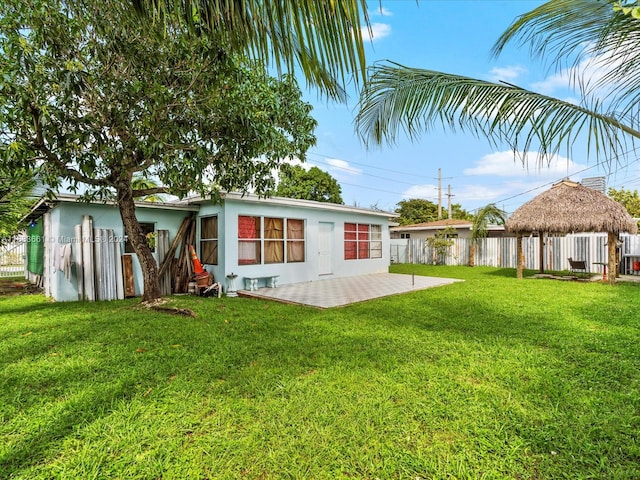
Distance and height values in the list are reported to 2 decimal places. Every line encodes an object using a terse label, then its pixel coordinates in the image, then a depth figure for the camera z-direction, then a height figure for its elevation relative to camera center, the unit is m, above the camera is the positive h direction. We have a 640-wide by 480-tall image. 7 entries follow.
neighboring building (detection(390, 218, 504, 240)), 19.95 +1.07
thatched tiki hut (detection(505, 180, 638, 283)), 10.74 +1.03
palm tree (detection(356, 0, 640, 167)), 2.09 +1.05
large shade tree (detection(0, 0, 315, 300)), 5.09 +2.52
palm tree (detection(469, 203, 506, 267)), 17.61 +1.31
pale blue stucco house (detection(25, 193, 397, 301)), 8.41 +0.23
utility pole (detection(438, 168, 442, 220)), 32.22 +5.87
